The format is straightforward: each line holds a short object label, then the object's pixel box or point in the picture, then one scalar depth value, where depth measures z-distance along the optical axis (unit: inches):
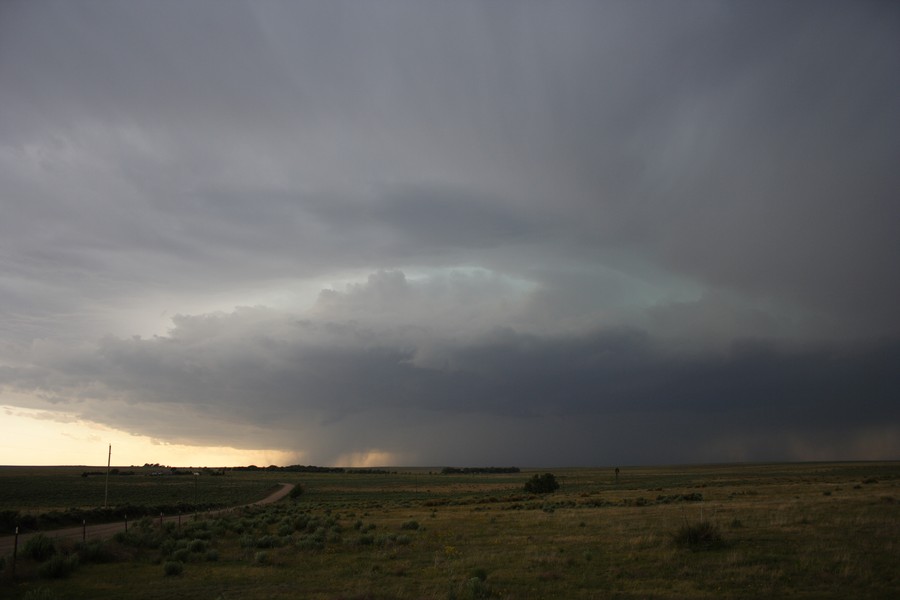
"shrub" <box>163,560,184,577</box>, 792.3
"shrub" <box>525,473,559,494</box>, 2859.3
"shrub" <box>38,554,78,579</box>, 760.3
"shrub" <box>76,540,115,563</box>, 889.3
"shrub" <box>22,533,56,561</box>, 848.9
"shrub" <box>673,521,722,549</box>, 834.2
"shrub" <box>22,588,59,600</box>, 582.6
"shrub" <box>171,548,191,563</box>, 898.1
